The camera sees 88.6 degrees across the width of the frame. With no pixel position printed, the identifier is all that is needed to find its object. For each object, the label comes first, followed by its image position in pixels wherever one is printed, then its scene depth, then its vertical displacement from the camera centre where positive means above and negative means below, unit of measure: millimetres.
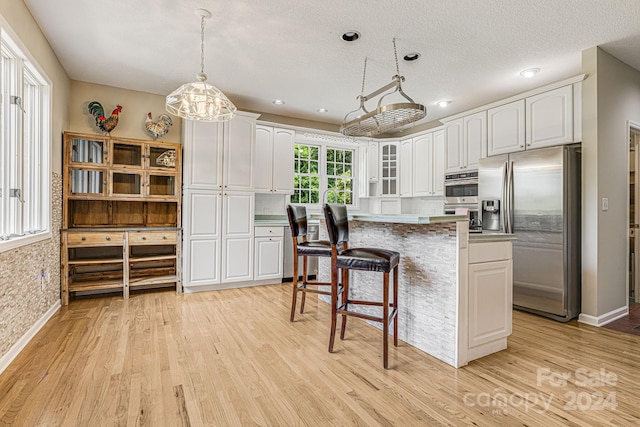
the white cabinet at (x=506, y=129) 3777 +1039
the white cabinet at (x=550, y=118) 3324 +1039
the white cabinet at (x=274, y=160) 4859 +823
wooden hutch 3686 -10
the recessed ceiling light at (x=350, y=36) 2811 +1558
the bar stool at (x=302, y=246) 2924 -287
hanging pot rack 2677 +868
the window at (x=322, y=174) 5523 +700
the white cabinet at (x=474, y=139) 4219 +1013
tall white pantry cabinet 4141 +164
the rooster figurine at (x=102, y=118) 3852 +1128
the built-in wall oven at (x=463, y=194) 4280 +291
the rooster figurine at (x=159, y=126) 4176 +1131
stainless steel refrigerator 3182 -101
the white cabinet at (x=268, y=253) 4559 -543
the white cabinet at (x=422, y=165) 5301 +829
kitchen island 2166 -513
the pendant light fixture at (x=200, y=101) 2666 +956
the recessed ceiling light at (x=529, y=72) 3467 +1548
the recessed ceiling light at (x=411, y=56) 3182 +1562
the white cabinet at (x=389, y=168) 5906 +846
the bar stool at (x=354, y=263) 2162 -329
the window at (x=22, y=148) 2344 +531
